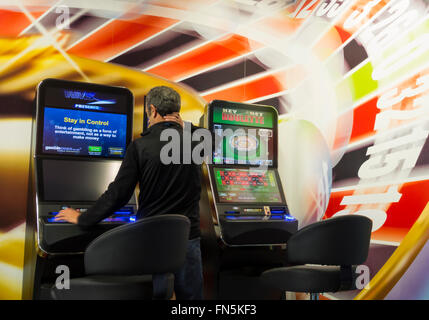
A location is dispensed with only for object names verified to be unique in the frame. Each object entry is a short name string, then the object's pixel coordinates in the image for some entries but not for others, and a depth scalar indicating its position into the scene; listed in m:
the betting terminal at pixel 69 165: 2.34
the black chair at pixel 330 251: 2.11
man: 2.09
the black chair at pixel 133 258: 1.65
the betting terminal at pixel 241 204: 2.91
